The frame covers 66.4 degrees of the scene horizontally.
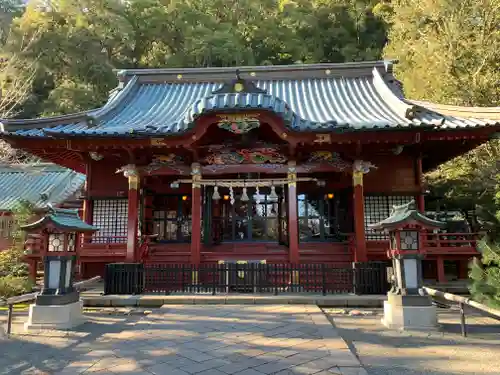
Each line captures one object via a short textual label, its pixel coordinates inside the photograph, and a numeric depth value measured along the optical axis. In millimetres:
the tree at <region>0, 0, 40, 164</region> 13722
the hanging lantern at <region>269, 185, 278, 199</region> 11849
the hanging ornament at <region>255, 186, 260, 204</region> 12102
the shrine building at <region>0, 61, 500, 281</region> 10984
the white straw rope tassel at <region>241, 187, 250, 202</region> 11984
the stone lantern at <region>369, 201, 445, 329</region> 7168
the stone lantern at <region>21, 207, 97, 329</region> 7422
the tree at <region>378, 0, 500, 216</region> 14648
